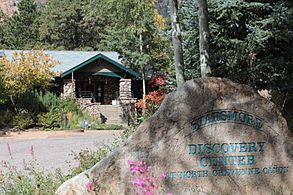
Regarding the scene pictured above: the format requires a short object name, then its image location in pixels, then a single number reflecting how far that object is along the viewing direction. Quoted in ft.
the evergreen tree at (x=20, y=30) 148.36
